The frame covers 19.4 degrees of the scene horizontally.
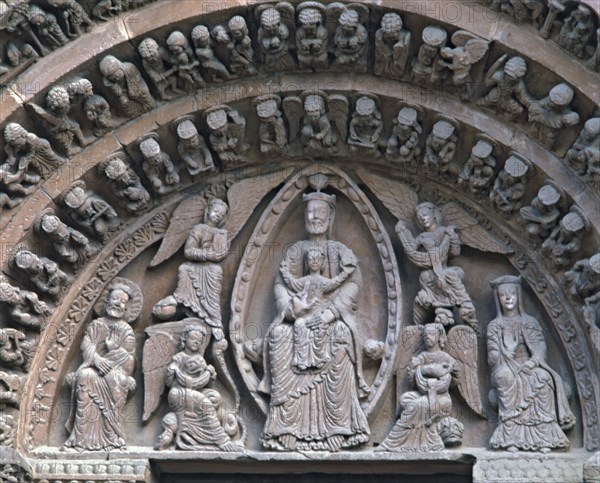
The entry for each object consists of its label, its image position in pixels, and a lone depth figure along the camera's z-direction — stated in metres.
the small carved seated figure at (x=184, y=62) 12.27
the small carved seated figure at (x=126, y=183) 12.47
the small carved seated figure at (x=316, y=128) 12.55
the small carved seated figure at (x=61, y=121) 12.14
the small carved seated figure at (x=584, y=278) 11.84
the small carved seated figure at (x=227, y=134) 12.56
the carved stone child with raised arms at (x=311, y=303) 12.37
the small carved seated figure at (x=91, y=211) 12.39
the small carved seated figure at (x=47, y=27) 12.05
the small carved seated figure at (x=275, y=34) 12.26
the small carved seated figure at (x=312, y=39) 12.23
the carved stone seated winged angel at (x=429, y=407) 12.14
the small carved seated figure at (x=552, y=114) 11.92
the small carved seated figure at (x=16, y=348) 12.19
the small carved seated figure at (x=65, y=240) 12.26
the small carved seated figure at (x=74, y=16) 12.12
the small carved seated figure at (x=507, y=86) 12.02
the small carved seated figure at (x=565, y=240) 11.98
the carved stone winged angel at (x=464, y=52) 12.11
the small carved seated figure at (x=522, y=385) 12.03
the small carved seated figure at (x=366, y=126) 12.49
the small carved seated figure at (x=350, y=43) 12.23
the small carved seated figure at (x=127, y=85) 12.25
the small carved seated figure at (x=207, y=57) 12.25
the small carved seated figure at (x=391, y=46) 12.19
